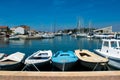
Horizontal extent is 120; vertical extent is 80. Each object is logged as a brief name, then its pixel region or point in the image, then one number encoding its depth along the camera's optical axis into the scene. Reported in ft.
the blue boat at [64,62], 21.56
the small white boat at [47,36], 148.71
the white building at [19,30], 202.69
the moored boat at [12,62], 21.73
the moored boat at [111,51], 25.35
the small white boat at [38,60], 22.80
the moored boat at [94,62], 22.05
